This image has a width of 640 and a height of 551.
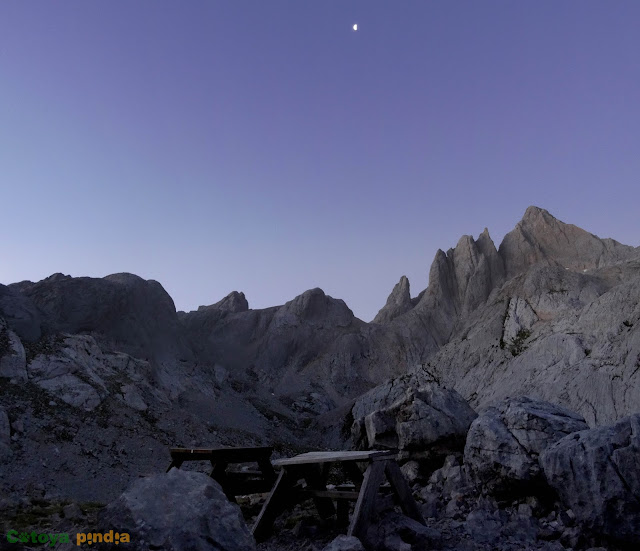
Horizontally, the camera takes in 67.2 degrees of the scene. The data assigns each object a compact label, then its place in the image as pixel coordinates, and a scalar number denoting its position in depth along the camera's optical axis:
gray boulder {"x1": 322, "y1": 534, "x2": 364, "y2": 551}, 8.05
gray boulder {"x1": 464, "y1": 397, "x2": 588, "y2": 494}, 11.46
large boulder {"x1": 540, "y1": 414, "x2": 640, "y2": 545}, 8.91
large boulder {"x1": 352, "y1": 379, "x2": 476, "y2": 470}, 15.84
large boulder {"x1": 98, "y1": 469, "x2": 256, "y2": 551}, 6.48
